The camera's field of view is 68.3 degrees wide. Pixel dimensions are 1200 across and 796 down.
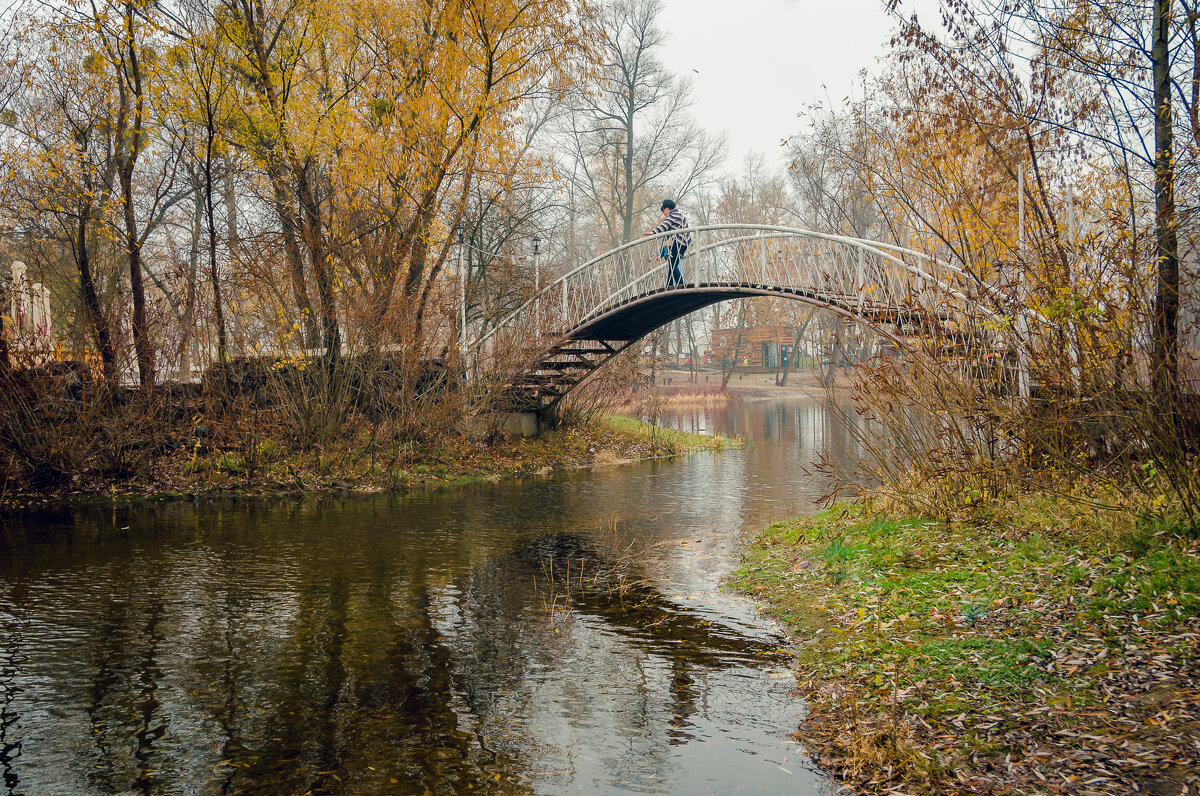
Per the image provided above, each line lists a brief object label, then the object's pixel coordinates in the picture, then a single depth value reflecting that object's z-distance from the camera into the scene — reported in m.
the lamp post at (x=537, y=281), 19.09
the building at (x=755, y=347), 46.28
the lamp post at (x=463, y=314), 17.89
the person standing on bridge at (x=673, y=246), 17.78
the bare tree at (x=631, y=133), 35.28
